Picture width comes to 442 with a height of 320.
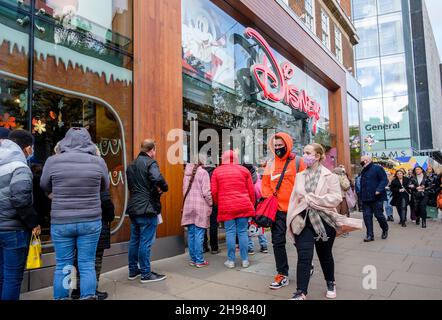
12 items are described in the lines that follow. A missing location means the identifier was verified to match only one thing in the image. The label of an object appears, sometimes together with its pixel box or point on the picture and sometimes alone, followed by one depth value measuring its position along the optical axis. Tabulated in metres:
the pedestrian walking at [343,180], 7.91
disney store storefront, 4.42
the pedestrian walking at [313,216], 3.37
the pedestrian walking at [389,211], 11.02
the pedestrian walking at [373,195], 7.15
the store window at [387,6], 38.03
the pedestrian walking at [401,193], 9.86
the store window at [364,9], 38.41
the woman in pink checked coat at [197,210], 5.12
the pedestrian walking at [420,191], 9.46
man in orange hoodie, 3.98
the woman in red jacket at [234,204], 4.91
